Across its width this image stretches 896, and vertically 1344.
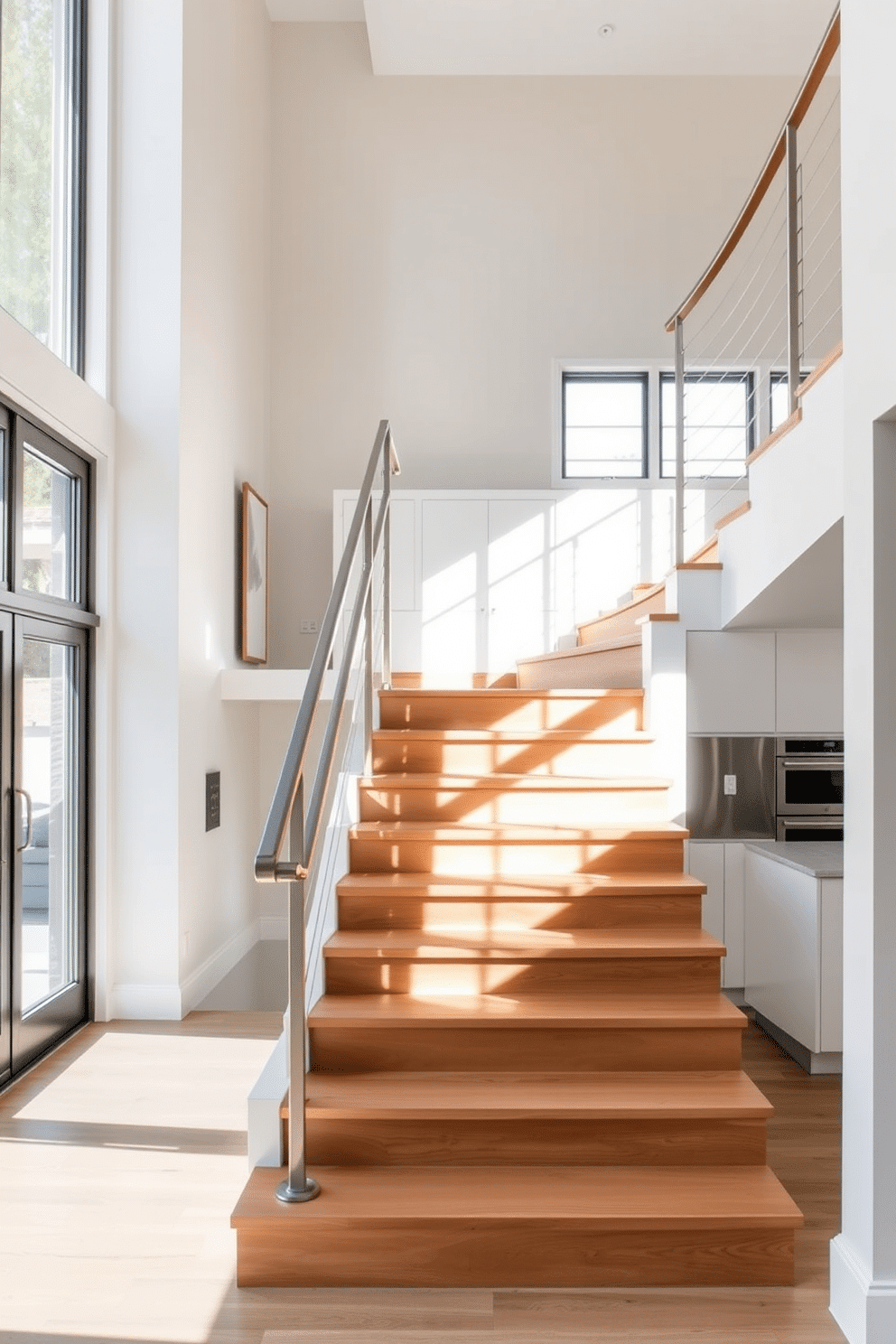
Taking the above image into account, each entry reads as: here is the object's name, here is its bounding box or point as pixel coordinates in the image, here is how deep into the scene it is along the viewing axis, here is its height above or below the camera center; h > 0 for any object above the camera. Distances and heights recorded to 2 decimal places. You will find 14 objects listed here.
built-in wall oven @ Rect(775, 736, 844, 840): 4.35 -0.34
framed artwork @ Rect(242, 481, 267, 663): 5.93 +0.75
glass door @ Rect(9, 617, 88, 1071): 3.80 -0.50
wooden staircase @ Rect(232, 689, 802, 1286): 2.35 -0.94
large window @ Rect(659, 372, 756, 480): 6.97 +1.87
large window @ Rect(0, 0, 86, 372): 3.84 +2.09
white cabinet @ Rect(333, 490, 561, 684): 6.41 +0.76
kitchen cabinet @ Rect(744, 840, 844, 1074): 3.65 -0.88
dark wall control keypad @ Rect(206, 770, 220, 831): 5.10 -0.46
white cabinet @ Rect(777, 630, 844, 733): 4.29 +0.10
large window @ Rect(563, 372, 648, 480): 6.97 +1.86
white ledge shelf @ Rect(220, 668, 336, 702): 5.30 +0.10
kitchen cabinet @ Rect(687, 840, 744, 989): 4.24 -0.76
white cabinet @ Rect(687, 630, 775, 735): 4.23 +0.10
